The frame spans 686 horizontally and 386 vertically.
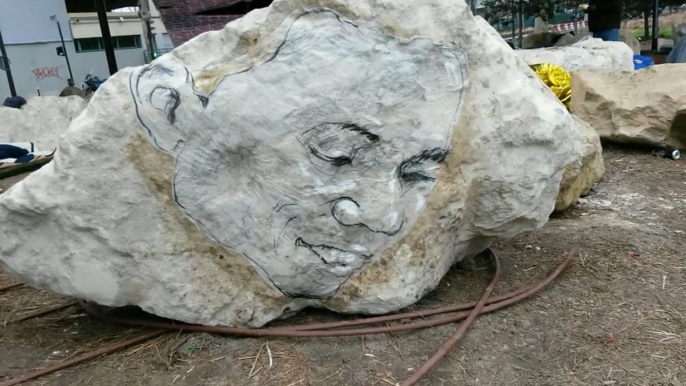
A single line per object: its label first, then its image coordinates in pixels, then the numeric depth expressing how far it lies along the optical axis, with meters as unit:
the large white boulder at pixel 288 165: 2.10
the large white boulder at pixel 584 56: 6.30
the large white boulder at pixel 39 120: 7.14
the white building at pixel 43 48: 11.84
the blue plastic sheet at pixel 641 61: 7.34
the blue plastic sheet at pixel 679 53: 8.16
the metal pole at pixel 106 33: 8.13
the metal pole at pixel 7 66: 9.48
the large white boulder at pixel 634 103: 4.73
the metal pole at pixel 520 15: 13.55
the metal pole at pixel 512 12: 14.60
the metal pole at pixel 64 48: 12.44
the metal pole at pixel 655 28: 11.04
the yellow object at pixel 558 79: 5.53
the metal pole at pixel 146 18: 8.59
